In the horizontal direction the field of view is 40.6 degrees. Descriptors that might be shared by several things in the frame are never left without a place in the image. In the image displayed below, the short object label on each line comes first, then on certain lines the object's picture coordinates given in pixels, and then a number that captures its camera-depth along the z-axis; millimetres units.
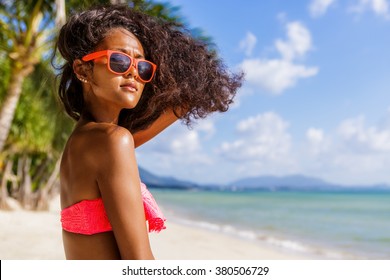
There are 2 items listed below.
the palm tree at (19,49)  9422
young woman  1279
